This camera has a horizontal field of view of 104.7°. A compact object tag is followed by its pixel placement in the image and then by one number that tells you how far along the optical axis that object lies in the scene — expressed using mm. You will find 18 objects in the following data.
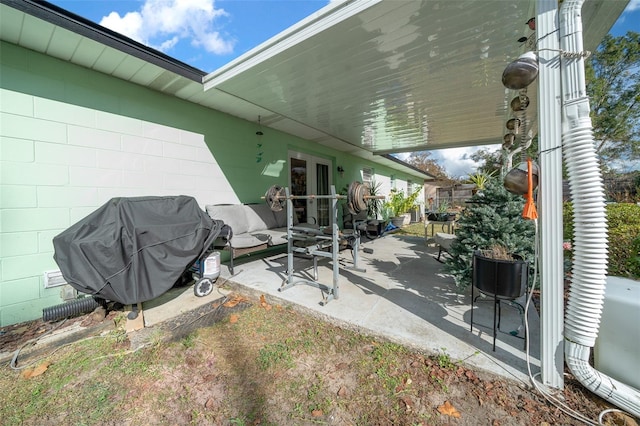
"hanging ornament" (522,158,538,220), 1626
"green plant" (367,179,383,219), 8641
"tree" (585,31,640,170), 10812
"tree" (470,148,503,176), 19733
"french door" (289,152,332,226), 6438
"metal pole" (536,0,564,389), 1518
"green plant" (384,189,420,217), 9367
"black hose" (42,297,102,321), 2473
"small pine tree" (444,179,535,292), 2516
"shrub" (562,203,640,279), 2932
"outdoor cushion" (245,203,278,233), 4758
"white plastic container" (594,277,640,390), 1414
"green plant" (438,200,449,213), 7307
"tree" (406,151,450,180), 25891
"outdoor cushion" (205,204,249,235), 4272
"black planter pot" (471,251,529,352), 1809
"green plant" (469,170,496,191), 3933
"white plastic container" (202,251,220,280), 3271
